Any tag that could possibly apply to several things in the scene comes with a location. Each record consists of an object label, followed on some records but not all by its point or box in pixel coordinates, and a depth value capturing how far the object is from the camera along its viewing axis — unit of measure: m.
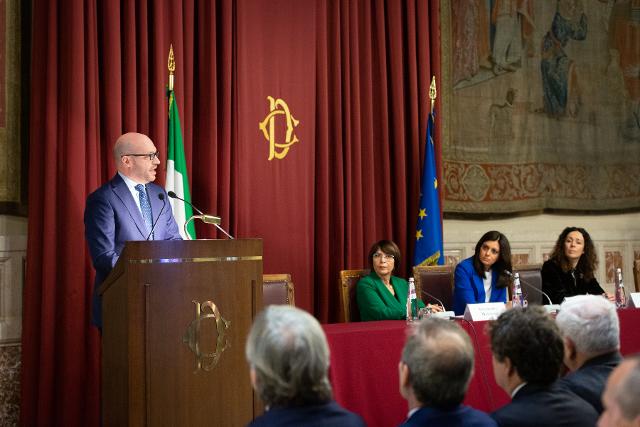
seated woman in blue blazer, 5.73
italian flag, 5.63
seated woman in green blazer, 5.49
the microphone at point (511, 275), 5.66
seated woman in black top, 6.17
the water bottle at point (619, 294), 5.41
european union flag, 6.89
